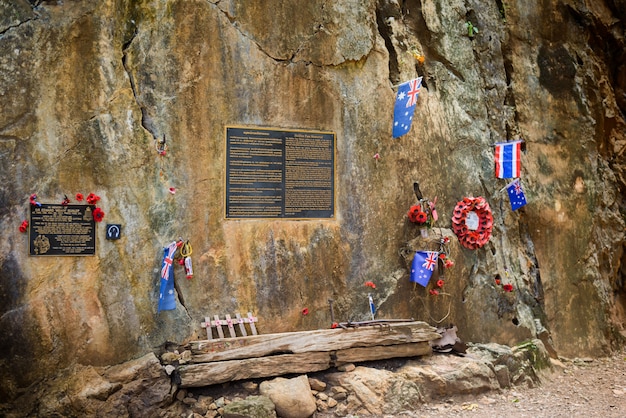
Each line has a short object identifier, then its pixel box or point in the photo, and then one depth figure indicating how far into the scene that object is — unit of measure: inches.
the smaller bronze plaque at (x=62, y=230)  231.5
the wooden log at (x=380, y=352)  262.4
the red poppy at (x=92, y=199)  238.8
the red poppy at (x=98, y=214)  239.8
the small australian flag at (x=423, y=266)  290.0
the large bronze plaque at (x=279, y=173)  266.2
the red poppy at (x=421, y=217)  295.3
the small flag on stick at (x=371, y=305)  287.0
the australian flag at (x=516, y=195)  327.0
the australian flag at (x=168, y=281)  246.1
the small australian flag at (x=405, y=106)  277.6
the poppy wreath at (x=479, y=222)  308.8
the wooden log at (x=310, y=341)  243.6
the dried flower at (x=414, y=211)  297.0
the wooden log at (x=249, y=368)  236.1
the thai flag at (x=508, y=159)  314.3
